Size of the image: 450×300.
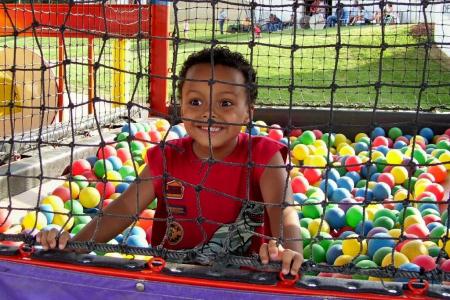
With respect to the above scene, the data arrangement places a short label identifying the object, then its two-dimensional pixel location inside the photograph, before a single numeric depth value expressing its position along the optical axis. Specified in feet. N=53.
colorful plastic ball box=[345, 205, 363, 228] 7.86
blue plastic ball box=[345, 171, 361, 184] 9.76
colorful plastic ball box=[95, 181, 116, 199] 8.99
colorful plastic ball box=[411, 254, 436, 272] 6.10
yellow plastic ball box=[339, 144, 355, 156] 11.11
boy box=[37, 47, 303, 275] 5.16
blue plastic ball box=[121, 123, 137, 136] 11.17
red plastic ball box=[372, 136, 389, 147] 11.58
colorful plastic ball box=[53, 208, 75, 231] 7.99
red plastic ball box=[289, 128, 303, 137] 12.53
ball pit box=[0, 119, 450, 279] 6.84
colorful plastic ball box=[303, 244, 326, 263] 7.13
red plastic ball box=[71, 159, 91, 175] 9.74
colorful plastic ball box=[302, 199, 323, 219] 8.15
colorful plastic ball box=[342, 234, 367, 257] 6.90
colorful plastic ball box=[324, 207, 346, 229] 7.99
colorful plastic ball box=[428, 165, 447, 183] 10.09
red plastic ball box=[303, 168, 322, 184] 9.89
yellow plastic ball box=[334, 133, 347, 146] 12.19
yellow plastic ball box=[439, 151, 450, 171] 10.25
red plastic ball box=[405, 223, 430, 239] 7.11
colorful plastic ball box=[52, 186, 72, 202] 8.69
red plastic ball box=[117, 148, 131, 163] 10.52
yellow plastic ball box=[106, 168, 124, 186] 9.29
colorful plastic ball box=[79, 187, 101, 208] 8.68
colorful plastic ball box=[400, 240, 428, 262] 6.52
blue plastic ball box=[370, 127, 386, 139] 12.46
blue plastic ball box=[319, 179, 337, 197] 9.02
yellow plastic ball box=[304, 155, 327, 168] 10.27
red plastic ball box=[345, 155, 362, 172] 10.18
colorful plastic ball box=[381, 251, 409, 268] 6.28
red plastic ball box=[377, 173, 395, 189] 9.51
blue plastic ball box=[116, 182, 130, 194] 9.15
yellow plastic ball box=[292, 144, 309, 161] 10.73
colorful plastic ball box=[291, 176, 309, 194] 9.18
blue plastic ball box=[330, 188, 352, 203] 8.77
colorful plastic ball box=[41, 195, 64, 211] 8.22
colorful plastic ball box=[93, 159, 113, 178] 9.64
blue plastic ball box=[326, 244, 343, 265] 6.97
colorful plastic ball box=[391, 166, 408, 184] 9.77
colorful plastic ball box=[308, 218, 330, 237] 7.61
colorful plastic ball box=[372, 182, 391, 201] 8.89
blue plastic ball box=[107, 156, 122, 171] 9.98
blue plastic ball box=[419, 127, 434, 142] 12.49
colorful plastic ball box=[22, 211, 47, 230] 7.70
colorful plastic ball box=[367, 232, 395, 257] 6.77
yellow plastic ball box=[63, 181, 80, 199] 8.93
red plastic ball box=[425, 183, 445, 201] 8.87
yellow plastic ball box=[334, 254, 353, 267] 6.57
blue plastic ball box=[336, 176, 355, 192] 9.30
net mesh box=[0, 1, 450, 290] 4.63
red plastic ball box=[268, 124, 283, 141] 11.59
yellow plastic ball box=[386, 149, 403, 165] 10.28
